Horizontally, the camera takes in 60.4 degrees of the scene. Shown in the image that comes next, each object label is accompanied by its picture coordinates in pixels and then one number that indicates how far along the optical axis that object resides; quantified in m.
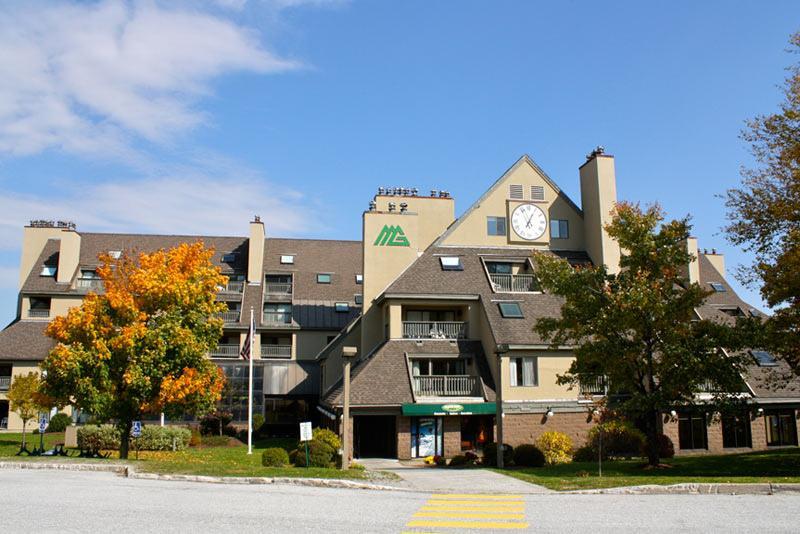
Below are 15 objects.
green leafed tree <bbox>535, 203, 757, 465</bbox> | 21.06
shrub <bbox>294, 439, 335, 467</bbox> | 23.18
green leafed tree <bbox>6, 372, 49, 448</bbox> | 32.97
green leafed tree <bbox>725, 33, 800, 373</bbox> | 21.25
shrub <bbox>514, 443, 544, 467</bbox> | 24.78
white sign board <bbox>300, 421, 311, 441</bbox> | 21.22
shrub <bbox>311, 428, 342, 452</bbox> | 25.95
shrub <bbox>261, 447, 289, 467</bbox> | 23.31
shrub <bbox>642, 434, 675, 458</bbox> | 26.59
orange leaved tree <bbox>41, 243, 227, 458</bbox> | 23.53
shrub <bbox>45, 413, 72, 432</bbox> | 40.94
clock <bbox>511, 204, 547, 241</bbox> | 36.81
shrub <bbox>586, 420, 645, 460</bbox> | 28.17
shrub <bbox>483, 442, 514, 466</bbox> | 25.31
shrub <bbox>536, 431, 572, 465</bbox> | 27.11
